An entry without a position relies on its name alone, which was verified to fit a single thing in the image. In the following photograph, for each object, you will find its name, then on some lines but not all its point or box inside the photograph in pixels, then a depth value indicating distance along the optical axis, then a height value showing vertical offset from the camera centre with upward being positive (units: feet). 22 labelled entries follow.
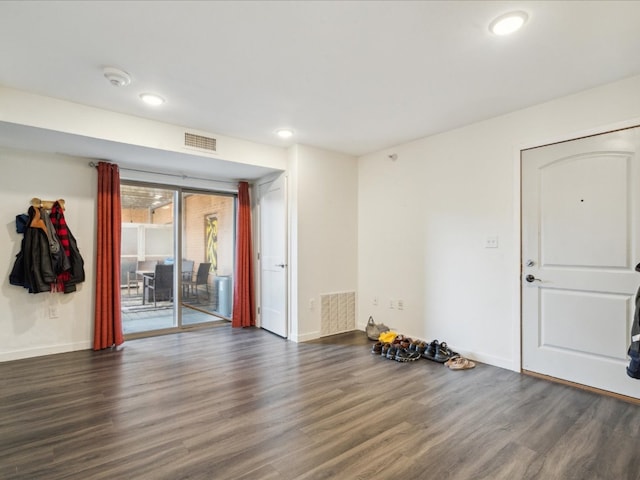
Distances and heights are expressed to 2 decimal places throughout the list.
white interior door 14.78 -0.72
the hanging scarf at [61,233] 12.24 +0.32
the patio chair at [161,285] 15.70 -2.08
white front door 8.68 -0.44
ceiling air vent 12.11 +3.76
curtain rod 13.21 +3.10
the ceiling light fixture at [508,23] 6.31 +4.35
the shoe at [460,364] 10.82 -4.07
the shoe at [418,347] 11.99 -3.87
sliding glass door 14.98 -0.79
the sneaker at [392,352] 11.76 -3.98
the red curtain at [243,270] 16.53 -1.44
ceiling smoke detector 8.15 +4.22
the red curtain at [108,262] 12.89 -0.81
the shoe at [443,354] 11.39 -3.94
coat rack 11.95 +1.43
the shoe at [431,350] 11.65 -3.89
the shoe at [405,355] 11.50 -4.04
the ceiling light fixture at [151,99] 9.55 +4.25
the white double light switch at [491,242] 11.14 +0.00
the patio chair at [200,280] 16.63 -1.98
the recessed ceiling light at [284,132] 12.50 +4.24
